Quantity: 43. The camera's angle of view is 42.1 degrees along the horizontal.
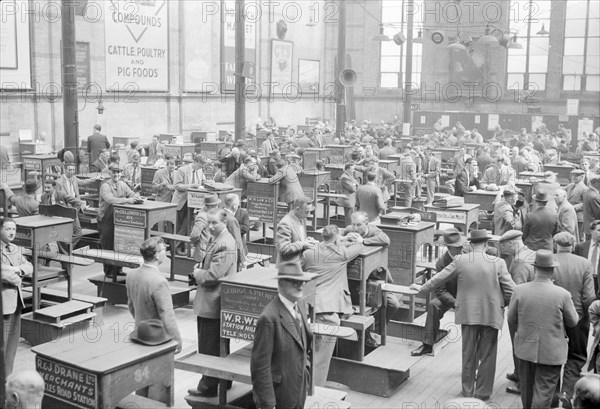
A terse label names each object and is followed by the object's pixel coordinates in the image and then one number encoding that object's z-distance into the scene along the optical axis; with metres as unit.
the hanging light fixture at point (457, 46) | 29.88
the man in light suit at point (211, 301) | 7.25
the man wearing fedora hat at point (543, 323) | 6.92
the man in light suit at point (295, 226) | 9.23
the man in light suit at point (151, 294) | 6.93
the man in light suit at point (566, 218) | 11.51
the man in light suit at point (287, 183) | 14.25
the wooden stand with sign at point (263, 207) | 14.22
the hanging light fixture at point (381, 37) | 30.91
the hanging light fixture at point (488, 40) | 27.69
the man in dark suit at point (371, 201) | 13.70
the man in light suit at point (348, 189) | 15.78
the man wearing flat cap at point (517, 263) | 8.20
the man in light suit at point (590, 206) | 12.73
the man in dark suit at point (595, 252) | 9.16
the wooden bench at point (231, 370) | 6.33
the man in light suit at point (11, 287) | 7.57
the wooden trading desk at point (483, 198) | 14.03
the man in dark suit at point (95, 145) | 20.75
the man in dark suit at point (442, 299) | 8.73
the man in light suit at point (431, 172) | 18.85
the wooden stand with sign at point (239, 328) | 6.54
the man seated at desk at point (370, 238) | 8.78
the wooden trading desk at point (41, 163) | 18.23
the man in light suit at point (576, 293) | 7.65
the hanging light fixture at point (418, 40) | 30.72
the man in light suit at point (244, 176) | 14.64
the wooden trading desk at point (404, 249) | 9.87
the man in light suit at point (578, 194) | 13.77
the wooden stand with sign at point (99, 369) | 5.24
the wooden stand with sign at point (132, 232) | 10.95
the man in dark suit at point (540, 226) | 11.05
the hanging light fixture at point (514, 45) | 29.34
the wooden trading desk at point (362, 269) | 8.45
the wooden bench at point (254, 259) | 11.12
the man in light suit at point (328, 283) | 7.84
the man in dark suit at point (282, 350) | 5.27
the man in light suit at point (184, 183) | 13.79
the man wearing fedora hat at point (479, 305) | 7.63
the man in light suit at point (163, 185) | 14.36
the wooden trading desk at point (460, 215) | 12.27
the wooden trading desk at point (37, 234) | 9.49
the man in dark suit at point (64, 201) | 12.35
